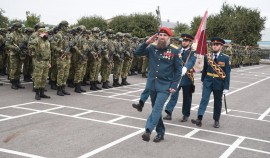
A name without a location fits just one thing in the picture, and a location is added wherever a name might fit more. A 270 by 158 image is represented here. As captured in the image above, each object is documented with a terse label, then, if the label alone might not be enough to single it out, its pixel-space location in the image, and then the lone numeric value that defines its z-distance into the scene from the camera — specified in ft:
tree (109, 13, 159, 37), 175.22
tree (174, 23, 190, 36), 240.12
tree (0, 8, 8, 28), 123.15
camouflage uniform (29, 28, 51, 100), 33.09
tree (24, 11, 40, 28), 173.78
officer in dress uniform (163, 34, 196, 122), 27.76
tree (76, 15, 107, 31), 203.71
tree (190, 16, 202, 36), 192.28
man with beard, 20.74
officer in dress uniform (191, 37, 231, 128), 26.58
